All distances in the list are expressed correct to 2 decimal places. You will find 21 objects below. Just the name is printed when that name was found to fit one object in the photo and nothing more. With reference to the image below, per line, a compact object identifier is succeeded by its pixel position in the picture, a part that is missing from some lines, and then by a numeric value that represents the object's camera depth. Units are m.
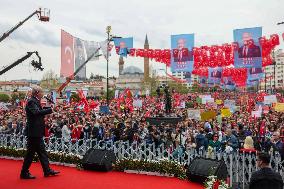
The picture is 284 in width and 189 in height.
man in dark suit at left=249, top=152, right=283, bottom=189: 3.86
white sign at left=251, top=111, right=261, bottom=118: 15.30
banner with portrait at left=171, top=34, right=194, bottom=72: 15.27
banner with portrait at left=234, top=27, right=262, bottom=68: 13.52
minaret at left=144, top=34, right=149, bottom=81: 93.27
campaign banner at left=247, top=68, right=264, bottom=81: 23.18
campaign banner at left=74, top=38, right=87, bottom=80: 15.51
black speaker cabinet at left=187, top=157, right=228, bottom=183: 6.79
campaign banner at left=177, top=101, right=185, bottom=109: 22.89
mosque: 123.76
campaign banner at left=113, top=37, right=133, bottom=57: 17.47
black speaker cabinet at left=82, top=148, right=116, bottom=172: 8.02
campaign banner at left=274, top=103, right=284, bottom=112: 15.01
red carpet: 6.54
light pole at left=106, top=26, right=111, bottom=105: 18.61
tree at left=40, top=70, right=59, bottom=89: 79.03
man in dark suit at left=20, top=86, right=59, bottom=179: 6.69
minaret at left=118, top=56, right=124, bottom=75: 138.40
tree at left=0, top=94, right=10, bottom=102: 68.45
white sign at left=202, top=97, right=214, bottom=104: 22.25
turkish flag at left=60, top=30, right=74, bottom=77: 14.39
